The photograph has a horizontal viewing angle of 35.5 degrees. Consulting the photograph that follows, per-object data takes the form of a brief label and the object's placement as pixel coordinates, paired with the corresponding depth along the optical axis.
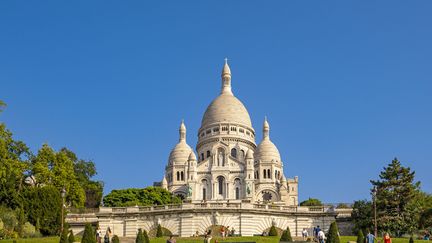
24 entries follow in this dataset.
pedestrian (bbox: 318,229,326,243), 41.92
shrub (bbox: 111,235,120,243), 41.36
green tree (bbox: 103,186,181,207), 92.69
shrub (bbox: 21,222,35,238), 53.44
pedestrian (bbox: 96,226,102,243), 43.66
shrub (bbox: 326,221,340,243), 40.52
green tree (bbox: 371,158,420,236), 59.72
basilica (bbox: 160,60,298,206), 119.75
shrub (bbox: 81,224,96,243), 38.88
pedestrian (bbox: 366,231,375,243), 36.84
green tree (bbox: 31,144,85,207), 70.12
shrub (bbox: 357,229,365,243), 40.91
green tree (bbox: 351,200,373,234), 60.66
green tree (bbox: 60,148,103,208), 88.94
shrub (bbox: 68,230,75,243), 41.94
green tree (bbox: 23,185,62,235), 58.47
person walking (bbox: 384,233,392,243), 36.38
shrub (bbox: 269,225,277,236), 54.84
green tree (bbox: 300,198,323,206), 108.31
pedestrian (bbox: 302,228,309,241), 53.84
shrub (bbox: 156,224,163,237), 56.08
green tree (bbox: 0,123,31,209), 59.47
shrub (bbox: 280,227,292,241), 46.61
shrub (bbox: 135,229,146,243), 39.07
